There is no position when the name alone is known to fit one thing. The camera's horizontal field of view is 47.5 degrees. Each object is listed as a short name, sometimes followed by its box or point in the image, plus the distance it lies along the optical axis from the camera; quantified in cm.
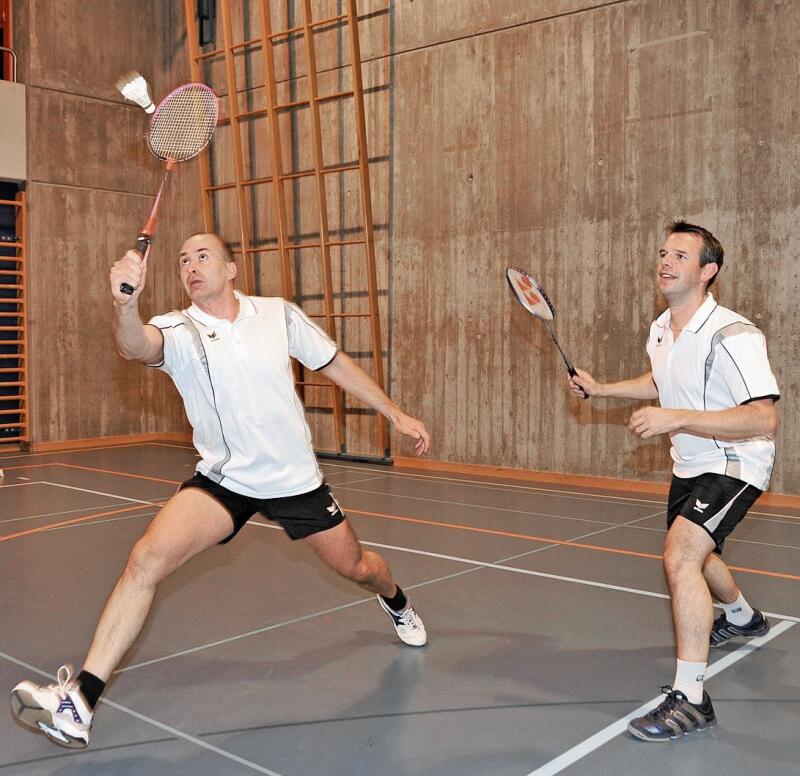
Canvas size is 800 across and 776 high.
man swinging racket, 283
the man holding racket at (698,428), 282
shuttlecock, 338
